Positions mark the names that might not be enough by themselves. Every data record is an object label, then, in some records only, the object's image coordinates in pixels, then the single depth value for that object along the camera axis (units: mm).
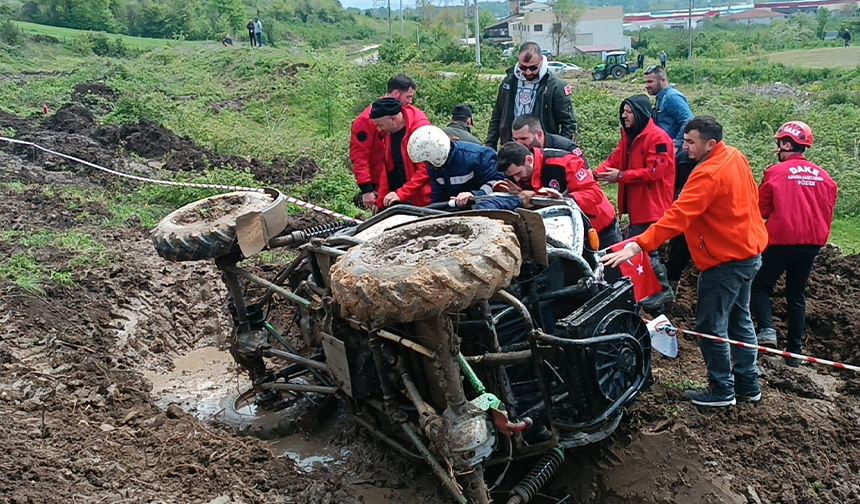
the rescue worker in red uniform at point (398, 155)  5781
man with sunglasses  6852
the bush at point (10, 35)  33656
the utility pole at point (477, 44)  34991
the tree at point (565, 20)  70750
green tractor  36406
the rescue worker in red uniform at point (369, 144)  6738
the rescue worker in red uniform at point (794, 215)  5395
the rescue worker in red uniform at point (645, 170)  6055
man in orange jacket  4445
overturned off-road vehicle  2957
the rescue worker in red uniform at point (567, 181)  5254
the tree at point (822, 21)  63844
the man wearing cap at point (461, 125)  6961
